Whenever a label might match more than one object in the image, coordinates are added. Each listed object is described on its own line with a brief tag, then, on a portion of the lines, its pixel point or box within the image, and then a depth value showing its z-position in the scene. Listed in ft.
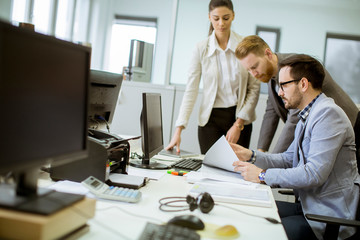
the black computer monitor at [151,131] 5.61
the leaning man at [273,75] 6.59
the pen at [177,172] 5.77
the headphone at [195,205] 3.80
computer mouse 3.22
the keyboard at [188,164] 6.34
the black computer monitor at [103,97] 5.50
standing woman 8.43
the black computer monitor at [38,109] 2.38
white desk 3.09
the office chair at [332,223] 4.35
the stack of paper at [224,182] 4.44
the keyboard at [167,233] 2.84
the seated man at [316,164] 4.95
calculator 3.84
